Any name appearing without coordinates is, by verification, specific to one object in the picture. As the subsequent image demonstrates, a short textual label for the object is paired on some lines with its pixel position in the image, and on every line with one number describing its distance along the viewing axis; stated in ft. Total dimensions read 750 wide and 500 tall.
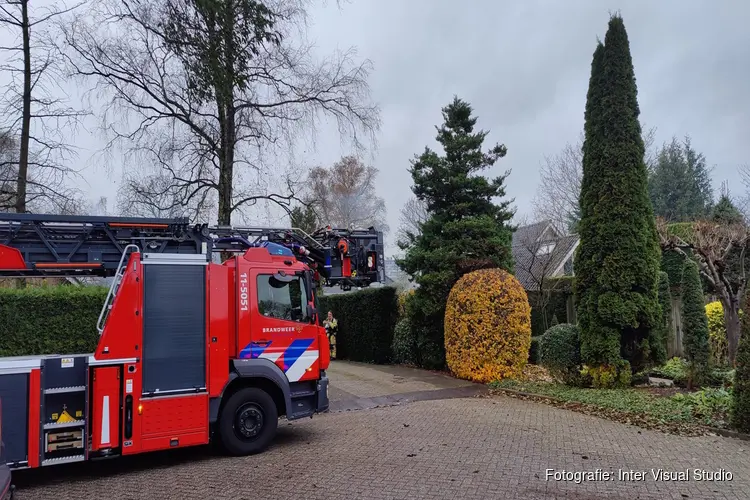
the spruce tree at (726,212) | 62.23
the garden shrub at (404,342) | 50.75
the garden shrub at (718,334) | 43.52
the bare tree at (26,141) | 41.47
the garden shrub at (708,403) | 26.91
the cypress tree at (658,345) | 36.17
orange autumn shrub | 40.22
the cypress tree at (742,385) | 24.34
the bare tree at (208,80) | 41.68
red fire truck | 19.69
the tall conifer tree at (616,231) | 35.91
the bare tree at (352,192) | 133.80
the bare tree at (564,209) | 106.63
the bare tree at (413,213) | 137.33
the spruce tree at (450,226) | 44.68
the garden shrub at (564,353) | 37.63
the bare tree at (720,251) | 38.50
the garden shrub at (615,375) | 35.76
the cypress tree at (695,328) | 34.17
